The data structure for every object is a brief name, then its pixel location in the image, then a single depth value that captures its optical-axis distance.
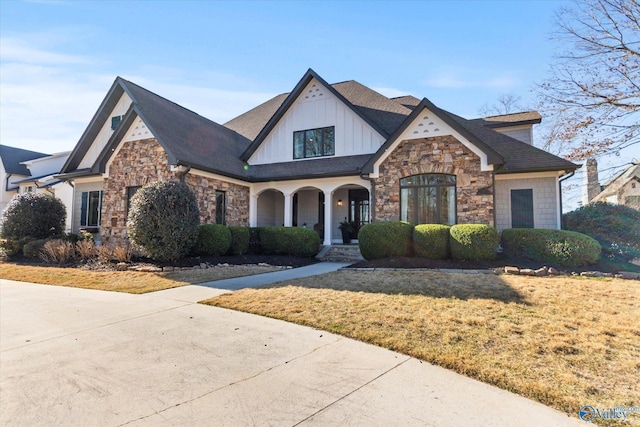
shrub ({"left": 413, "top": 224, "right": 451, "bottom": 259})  9.88
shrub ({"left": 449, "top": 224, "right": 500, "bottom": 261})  9.33
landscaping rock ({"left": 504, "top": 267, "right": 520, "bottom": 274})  8.17
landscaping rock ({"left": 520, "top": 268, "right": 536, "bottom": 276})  8.08
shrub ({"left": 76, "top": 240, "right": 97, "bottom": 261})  11.23
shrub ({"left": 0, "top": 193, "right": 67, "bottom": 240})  13.29
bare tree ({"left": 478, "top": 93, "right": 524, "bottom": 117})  26.21
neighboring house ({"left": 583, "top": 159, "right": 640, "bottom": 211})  22.83
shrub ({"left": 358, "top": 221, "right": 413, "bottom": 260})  10.32
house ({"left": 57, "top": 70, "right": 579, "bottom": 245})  11.48
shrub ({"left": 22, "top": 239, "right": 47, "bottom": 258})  12.31
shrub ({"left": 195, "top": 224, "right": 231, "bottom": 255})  11.18
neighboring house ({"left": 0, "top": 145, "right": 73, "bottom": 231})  26.20
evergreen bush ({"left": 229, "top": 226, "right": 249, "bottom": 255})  12.13
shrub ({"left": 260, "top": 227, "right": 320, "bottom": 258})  12.45
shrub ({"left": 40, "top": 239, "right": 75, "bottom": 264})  11.27
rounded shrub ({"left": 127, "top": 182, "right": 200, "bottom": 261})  9.73
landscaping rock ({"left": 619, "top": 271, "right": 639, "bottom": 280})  7.71
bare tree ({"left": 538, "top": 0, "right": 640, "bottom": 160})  11.48
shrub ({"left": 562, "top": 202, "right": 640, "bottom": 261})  10.77
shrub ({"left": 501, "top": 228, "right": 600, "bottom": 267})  8.88
